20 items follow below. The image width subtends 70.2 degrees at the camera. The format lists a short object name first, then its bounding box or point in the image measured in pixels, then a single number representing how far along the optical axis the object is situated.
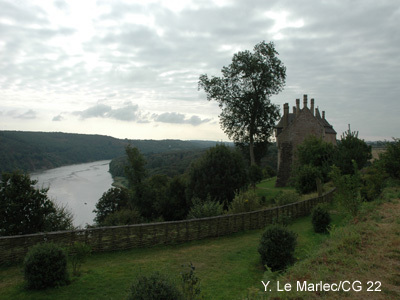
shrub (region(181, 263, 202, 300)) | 5.33
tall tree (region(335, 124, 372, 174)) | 21.81
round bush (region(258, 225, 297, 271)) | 8.92
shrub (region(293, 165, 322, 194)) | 21.84
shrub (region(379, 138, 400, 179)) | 16.52
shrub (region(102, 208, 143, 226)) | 28.34
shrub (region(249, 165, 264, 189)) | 27.77
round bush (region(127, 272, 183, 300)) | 4.55
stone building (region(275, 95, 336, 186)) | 30.64
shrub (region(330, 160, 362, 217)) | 10.50
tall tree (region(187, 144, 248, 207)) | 27.02
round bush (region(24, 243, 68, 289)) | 7.30
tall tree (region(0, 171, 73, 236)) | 19.67
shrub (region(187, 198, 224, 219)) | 15.70
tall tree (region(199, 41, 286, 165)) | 29.25
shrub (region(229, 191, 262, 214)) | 17.34
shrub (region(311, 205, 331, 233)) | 12.51
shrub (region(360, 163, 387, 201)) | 14.61
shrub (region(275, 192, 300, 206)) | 18.78
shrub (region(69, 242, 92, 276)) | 8.60
